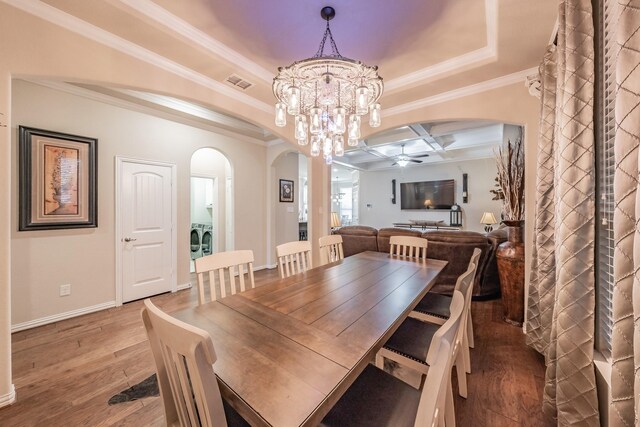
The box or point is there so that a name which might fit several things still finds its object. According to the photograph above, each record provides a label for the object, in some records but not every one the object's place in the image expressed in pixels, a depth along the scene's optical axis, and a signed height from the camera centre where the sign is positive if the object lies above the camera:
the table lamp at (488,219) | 6.02 -0.16
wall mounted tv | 7.51 +0.56
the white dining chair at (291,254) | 2.25 -0.40
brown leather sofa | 3.25 -0.54
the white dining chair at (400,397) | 0.66 -0.78
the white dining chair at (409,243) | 2.67 -0.34
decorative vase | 2.68 -0.65
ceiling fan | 6.17 +1.29
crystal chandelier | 1.91 +0.99
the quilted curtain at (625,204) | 0.81 +0.03
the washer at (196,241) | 6.02 -0.69
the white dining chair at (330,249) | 2.72 -0.41
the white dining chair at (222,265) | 1.66 -0.38
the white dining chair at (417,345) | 1.39 -0.80
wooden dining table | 0.77 -0.54
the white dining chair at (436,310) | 1.85 -0.76
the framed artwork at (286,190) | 5.59 +0.49
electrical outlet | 2.91 -0.90
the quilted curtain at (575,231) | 1.27 -0.09
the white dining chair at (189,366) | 0.66 -0.44
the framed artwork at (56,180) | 2.63 +0.35
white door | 3.42 -0.24
